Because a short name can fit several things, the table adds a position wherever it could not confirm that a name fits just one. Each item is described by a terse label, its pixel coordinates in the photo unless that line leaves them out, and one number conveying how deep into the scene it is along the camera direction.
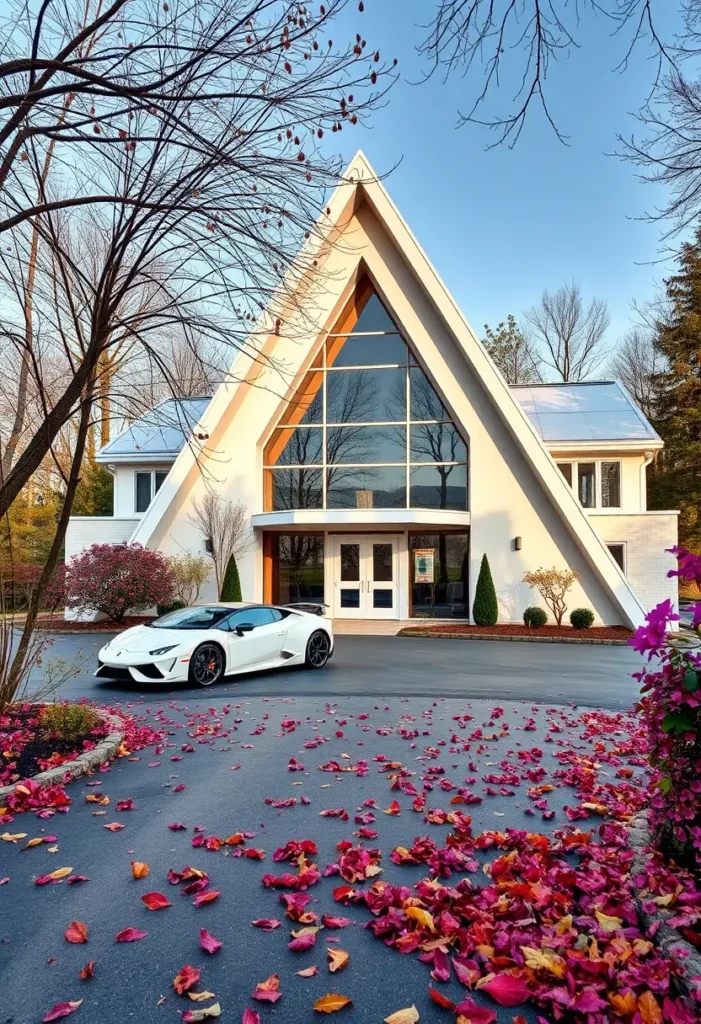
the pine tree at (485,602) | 17.81
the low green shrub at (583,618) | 17.19
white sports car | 9.95
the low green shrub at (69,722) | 6.50
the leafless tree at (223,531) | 19.23
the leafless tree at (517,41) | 3.89
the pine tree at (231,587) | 18.66
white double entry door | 19.83
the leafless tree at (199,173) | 4.67
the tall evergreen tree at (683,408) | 31.88
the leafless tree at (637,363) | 40.87
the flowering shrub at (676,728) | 3.23
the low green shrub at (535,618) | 17.42
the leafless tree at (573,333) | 41.72
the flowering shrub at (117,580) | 18.16
